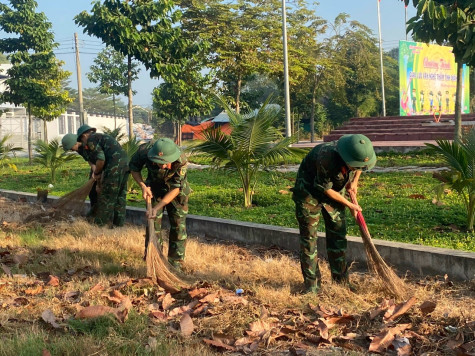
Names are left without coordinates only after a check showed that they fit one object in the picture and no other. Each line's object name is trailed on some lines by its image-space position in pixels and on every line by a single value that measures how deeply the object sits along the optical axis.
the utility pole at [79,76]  27.51
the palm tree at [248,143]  8.01
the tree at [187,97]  23.32
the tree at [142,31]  13.94
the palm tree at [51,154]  12.24
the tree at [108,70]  37.00
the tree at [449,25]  9.26
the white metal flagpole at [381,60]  36.50
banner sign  31.33
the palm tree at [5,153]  12.66
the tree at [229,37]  24.72
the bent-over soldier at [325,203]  4.22
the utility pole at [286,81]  19.10
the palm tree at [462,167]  5.81
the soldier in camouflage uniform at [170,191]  5.24
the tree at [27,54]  19.16
